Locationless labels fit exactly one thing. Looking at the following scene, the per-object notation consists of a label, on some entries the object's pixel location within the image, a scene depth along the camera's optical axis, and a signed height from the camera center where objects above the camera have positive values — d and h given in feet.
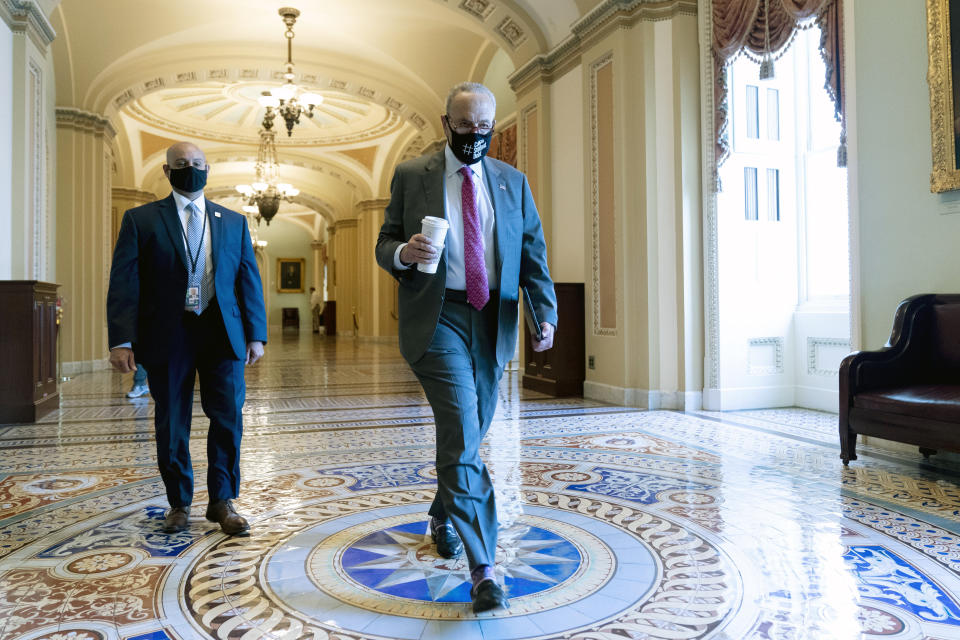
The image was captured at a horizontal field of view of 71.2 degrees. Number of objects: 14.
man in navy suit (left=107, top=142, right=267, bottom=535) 8.12 +0.19
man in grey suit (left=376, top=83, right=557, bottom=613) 6.25 +0.43
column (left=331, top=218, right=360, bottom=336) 67.97 +6.43
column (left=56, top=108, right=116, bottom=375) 32.09 +5.06
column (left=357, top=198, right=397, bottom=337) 58.65 +3.95
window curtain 14.94 +7.23
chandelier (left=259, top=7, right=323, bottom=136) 31.01 +11.27
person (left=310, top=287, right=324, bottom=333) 84.58 +2.93
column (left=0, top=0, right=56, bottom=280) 19.79 +6.28
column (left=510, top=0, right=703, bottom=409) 19.01 +3.65
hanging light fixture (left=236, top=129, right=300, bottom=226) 46.57 +10.14
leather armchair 11.37 -0.85
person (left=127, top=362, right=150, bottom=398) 21.77 -1.65
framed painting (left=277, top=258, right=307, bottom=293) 99.66 +8.47
